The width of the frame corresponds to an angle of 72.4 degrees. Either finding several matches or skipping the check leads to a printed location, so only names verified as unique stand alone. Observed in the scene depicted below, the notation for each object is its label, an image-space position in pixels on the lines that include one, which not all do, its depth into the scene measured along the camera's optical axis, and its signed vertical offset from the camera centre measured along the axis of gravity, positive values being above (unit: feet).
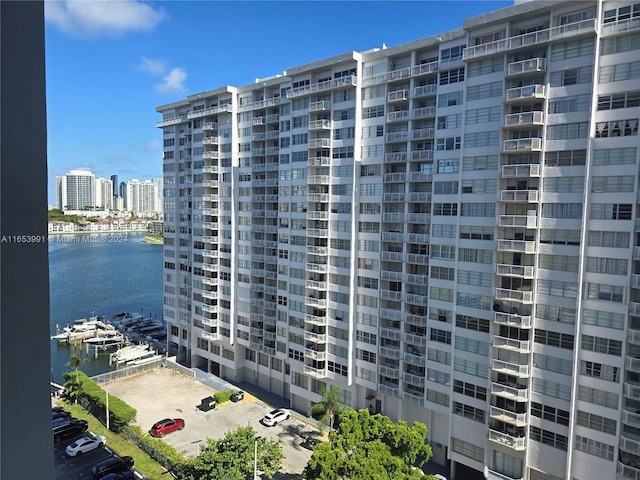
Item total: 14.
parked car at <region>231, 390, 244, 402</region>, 158.20 -68.64
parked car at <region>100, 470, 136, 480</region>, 102.99 -64.86
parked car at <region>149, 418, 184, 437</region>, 132.77 -67.90
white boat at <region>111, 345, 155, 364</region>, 211.00 -72.75
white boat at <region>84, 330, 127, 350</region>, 233.96 -72.62
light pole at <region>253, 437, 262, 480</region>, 94.95 -54.94
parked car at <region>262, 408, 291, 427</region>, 140.05 -67.89
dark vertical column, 17.61 -1.73
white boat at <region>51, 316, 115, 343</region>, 238.68 -70.54
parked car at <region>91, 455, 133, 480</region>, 106.63 -65.08
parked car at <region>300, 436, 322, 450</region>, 128.26 -69.13
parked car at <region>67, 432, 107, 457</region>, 116.14 -65.15
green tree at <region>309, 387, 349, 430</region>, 131.13 -59.52
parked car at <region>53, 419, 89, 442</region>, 124.06 -64.96
